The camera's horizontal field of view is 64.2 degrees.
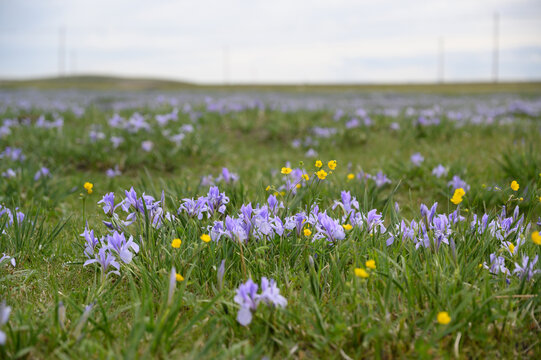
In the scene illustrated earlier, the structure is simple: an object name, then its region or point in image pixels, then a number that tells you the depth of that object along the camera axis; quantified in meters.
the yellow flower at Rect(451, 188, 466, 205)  2.21
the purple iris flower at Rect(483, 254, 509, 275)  2.02
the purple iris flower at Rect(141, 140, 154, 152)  5.25
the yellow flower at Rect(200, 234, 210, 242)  1.93
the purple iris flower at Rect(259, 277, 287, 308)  1.69
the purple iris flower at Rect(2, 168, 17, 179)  3.97
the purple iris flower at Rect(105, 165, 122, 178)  4.42
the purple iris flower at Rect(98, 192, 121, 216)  2.41
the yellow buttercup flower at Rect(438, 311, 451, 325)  1.54
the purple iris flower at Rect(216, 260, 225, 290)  1.87
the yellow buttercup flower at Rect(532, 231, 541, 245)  1.79
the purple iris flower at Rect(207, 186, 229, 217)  2.48
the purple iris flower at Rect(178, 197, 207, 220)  2.43
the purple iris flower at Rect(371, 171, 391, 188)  3.82
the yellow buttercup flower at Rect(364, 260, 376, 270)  1.79
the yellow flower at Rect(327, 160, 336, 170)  2.56
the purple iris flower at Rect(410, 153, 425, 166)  4.44
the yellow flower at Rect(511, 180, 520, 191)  2.44
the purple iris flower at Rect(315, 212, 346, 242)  2.14
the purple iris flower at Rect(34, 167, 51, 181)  4.16
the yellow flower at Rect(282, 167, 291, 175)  2.59
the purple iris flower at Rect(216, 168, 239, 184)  3.27
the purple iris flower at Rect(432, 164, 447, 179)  4.12
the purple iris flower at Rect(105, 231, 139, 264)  2.10
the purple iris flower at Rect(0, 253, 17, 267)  2.17
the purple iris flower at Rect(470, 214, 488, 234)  2.32
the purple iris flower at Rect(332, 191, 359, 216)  2.53
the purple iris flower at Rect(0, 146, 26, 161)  4.71
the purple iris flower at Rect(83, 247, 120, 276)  2.07
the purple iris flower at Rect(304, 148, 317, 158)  5.22
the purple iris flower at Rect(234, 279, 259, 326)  1.67
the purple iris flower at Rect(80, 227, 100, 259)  2.19
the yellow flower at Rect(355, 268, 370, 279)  1.67
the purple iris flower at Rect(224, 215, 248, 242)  2.18
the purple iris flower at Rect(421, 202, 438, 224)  2.25
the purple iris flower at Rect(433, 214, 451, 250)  2.26
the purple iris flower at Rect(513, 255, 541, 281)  1.89
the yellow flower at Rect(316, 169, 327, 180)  2.48
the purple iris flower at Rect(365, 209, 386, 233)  2.33
